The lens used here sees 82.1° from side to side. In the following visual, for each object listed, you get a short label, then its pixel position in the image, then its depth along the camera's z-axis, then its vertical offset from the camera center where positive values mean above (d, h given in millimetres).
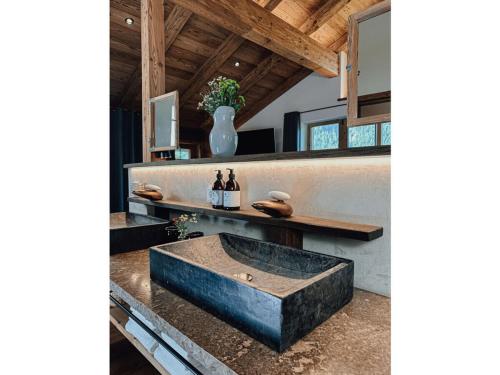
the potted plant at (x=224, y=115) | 1345 +321
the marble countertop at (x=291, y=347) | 563 -354
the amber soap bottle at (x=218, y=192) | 1300 -42
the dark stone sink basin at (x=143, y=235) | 1327 -259
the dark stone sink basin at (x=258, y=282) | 612 -279
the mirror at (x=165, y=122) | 1803 +398
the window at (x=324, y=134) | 3923 +715
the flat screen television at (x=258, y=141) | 4762 +714
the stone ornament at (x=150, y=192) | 1649 -53
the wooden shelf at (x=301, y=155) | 835 +100
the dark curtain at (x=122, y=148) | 4777 +613
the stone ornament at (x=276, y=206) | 1033 -84
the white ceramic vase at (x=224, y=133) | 1344 +235
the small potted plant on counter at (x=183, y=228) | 1393 -230
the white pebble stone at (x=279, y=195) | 1053 -45
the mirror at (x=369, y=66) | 1001 +430
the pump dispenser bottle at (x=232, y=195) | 1250 -53
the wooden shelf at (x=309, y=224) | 834 -136
